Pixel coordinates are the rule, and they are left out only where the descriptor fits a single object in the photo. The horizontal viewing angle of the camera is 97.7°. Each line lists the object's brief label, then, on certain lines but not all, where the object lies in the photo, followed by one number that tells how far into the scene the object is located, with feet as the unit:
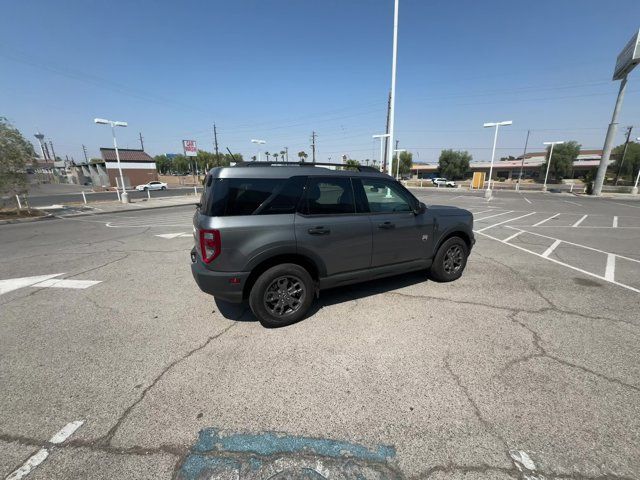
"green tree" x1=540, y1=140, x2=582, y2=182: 187.83
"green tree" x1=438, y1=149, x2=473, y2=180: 249.55
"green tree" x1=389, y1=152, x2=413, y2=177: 270.87
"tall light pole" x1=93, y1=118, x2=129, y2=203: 62.57
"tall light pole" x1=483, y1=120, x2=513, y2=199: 71.11
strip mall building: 230.68
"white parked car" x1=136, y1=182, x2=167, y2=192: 151.61
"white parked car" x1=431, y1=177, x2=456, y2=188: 165.78
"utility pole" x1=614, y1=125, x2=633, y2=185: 157.36
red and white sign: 137.18
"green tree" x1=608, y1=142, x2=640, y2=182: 166.40
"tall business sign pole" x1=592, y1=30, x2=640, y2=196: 88.52
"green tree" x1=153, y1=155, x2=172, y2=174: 357.00
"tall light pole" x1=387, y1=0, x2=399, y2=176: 46.52
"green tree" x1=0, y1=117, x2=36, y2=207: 45.27
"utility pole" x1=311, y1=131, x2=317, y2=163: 214.63
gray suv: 10.64
